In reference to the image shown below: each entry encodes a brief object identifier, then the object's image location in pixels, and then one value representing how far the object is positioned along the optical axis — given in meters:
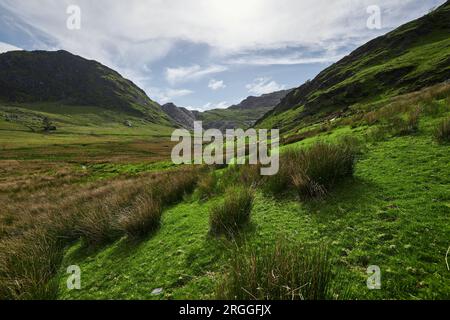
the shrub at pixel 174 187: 9.99
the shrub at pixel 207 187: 9.28
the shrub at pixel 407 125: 9.34
